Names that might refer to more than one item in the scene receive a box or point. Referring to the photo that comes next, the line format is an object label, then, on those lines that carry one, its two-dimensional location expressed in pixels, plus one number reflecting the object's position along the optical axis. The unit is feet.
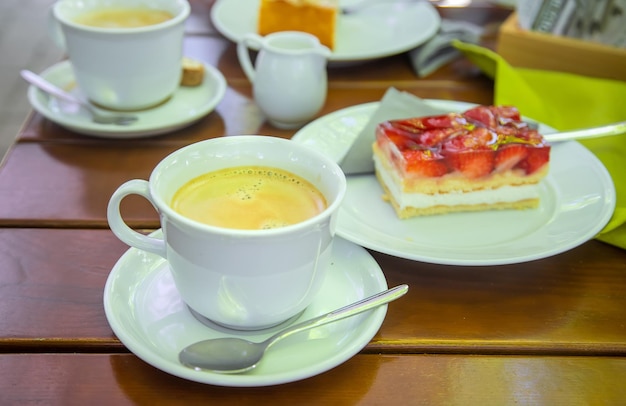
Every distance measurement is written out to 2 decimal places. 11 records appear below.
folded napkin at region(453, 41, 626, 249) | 3.99
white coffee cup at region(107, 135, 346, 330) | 2.04
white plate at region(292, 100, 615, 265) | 2.68
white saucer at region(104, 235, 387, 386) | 2.06
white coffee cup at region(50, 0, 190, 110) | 3.54
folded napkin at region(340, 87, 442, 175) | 3.35
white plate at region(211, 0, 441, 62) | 4.66
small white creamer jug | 3.70
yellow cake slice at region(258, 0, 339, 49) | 4.71
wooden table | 2.15
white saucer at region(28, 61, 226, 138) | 3.61
